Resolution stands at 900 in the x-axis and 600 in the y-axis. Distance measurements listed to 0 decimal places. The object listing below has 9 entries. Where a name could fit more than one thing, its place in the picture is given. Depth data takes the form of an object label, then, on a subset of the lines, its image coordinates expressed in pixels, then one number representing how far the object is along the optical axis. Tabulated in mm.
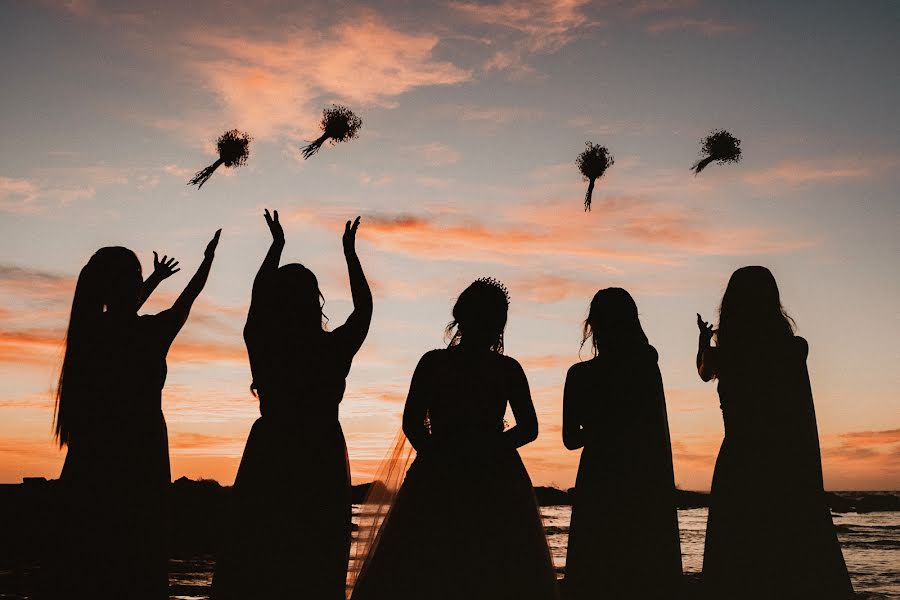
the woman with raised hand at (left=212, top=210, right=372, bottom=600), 5109
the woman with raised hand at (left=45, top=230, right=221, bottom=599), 5453
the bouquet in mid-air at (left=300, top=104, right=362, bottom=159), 7078
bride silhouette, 5660
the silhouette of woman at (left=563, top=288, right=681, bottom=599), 6555
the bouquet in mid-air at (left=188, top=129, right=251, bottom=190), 6840
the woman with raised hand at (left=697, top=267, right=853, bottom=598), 6910
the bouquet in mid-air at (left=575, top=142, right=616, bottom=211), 7703
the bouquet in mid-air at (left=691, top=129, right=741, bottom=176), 7891
